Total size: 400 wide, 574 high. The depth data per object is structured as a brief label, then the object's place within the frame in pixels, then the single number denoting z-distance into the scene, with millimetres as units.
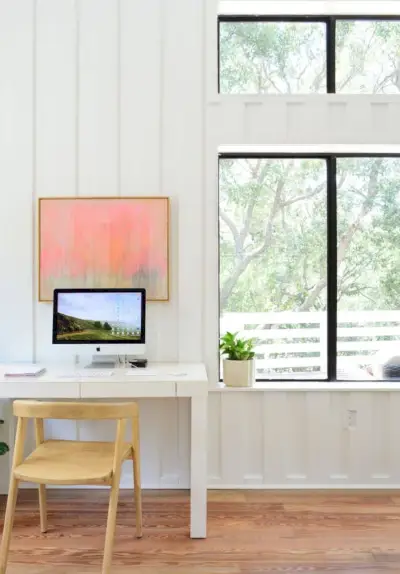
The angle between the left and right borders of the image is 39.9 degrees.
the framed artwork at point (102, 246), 3146
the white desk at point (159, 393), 2557
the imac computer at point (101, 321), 2959
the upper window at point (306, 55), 3324
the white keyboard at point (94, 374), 2663
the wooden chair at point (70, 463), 2115
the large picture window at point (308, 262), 3344
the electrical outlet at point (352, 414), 3143
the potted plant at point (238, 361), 3148
